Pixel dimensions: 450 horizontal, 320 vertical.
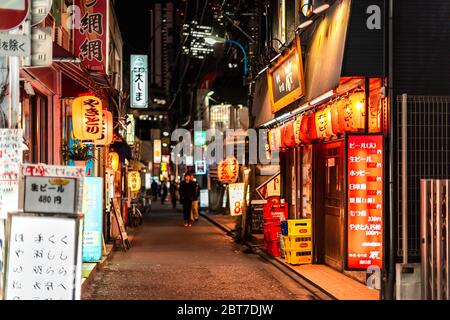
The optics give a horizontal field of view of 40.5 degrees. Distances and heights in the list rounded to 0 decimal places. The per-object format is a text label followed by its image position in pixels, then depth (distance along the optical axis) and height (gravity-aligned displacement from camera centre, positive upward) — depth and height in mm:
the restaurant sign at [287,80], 14578 +2604
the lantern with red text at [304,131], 14773 +1164
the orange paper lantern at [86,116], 15078 +1554
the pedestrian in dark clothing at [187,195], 27750 -740
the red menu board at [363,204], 10836 -455
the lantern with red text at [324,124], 13008 +1205
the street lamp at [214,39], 25488 +5939
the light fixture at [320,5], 12164 +3471
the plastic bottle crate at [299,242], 15055 -1578
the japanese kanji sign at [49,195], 7207 -192
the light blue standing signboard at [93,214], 14781 -865
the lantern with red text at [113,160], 22547 +696
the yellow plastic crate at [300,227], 15102 -1201
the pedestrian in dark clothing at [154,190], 62656 -1164
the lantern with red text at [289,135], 16636 +1207
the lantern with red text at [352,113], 11219 +1240
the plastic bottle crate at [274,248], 16797 -1943
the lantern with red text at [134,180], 31062 -66
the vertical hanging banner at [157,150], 69750 +3255
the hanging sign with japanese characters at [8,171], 7434 +96
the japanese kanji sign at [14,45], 7453 +1643
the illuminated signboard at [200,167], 41719 +798
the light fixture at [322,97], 12128 +1709
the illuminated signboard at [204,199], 39594 -1320
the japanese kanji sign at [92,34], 18062 +4322
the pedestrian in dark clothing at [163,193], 53650 -1269
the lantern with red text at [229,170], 29500 +418
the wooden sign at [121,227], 18359 -1468
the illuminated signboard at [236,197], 22438 -683
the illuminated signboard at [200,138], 43750 +2939
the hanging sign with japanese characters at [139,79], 31828 +5233
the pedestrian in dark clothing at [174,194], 45938 -1194
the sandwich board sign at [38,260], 7086 -945
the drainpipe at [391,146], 10250 +553
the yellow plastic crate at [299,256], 15047 -1933
